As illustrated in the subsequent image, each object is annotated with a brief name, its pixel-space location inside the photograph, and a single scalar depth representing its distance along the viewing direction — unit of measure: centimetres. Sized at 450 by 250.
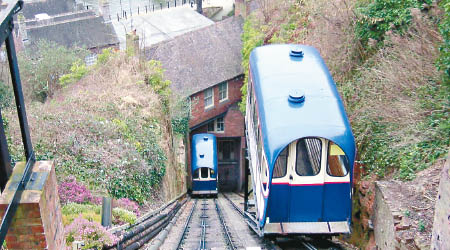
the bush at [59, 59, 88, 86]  1831
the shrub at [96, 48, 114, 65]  1847
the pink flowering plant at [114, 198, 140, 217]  976
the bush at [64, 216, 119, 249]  616
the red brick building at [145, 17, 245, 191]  2356
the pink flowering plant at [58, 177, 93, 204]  911
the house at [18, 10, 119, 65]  2738
